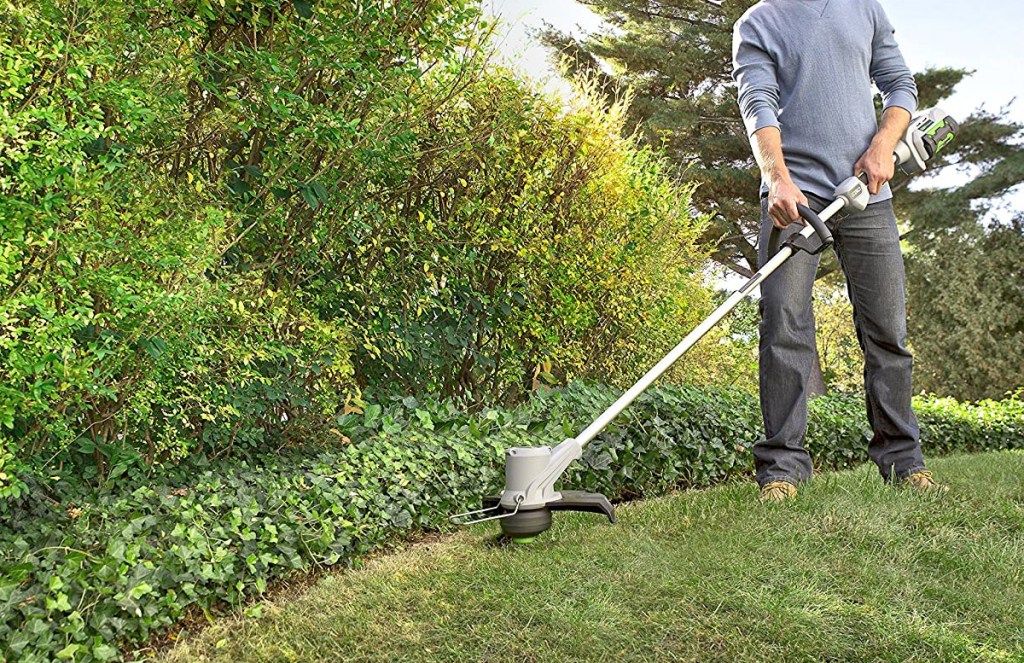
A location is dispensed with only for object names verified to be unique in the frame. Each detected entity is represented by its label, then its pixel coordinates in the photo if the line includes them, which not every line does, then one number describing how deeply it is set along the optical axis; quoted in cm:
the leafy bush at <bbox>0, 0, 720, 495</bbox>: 272
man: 321
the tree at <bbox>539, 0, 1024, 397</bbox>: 1318
